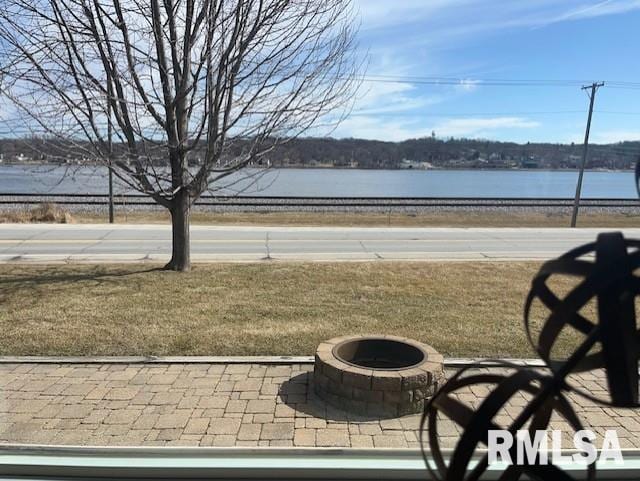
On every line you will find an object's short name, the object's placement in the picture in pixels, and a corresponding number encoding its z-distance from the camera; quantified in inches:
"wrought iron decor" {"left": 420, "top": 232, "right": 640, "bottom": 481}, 26.9
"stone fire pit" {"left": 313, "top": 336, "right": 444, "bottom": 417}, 140.1
